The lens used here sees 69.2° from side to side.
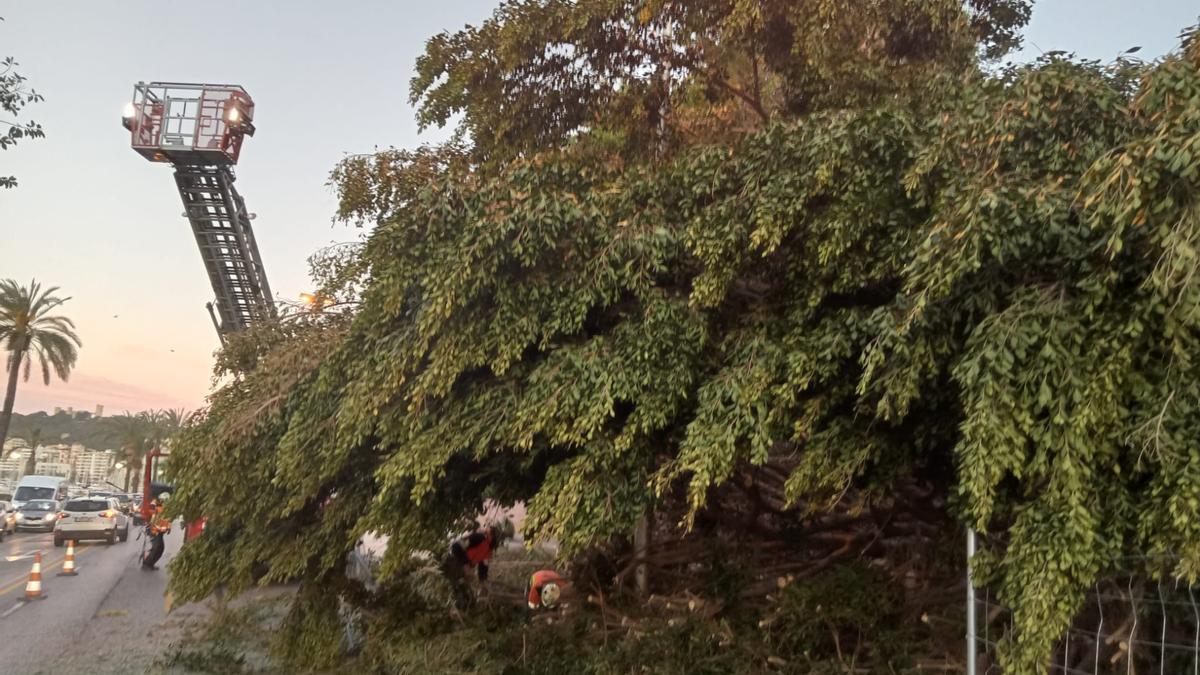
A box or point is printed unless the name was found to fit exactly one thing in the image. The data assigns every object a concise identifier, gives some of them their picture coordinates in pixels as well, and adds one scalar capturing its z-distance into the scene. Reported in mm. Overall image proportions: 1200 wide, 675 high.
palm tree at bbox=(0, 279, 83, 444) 32688
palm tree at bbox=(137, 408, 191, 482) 54562
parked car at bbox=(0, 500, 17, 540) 26891
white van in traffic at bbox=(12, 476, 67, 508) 32562
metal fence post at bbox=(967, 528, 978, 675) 4199
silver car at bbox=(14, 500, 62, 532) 29234
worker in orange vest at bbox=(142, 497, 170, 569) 18531
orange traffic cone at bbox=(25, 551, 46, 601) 13578
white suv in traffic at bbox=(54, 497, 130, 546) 24969
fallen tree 4164
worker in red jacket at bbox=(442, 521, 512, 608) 9477
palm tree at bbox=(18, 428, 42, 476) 61656
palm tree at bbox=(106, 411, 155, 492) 60062
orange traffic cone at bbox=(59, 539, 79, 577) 17047
